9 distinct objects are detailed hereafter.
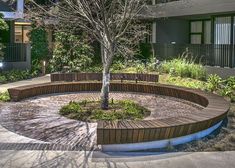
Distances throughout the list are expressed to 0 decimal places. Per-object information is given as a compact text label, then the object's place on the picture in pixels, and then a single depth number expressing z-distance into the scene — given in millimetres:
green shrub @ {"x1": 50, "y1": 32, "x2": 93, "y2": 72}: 12459
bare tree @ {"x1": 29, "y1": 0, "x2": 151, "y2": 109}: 5674
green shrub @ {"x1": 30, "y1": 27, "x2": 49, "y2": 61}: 14312
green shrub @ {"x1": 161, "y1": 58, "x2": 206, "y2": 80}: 9556
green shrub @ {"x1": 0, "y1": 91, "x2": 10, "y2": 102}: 7364
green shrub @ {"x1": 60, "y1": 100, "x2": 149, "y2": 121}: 5691
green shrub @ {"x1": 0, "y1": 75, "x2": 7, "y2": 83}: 10734
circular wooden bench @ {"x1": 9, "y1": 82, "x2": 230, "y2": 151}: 4115
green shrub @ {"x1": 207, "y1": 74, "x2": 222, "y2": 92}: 7913
